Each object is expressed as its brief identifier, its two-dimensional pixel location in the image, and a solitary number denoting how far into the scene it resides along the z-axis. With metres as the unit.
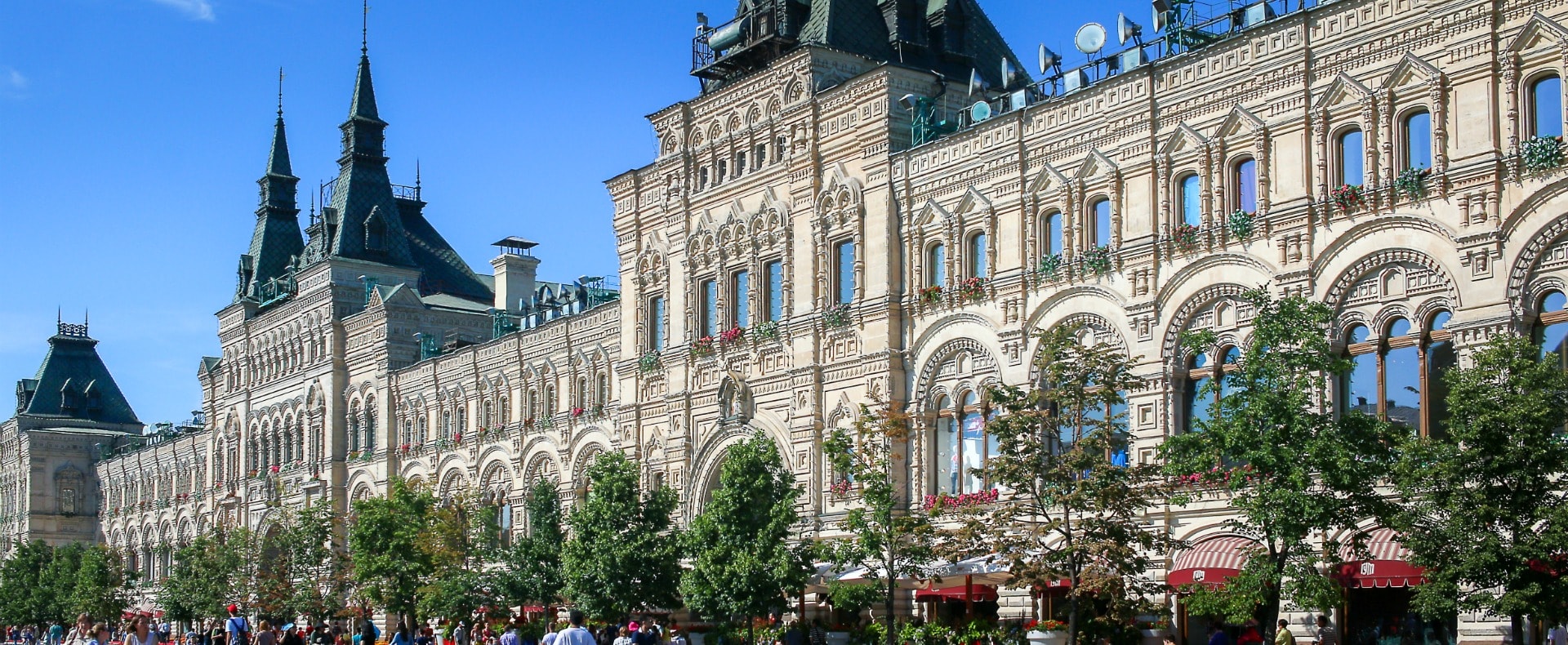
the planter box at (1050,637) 40.06
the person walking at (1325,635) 36.72
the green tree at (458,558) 60.25
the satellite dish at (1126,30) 45.22
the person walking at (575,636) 29.12
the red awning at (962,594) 46.38
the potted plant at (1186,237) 41.91
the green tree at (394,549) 66.44
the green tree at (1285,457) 32.72
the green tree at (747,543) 46.03
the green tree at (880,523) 42.34
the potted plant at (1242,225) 40.59
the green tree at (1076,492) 36.81
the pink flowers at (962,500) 42.53
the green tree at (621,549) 51.09
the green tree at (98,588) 93.62
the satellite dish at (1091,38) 45.88
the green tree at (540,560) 57.31
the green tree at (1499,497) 29.67
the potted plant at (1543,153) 35.00
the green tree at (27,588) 105.31
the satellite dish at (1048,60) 47.41
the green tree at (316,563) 74.56
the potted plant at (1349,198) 38.31
